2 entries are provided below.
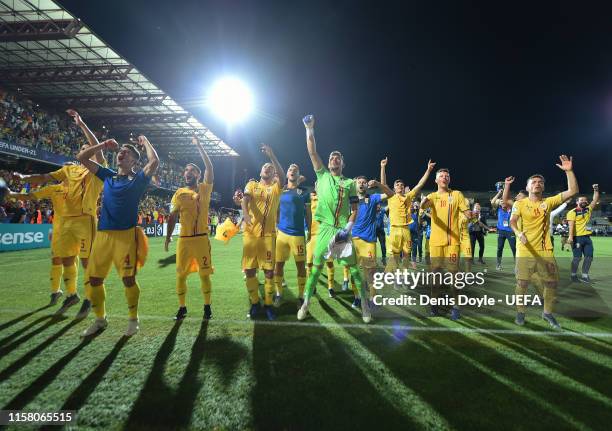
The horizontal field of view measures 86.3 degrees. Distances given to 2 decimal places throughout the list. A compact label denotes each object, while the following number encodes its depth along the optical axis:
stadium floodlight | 33.72
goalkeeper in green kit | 4.97
